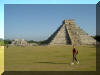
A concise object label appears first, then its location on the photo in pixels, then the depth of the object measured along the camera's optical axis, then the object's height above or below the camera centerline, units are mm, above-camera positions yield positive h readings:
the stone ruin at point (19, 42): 102156 -1650
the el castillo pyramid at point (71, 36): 87438 +1203
